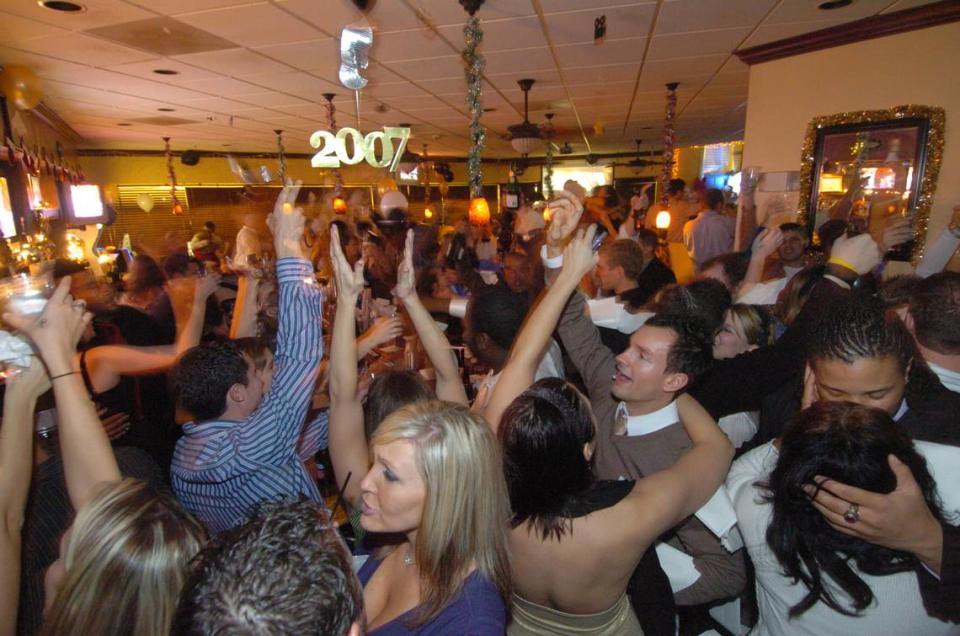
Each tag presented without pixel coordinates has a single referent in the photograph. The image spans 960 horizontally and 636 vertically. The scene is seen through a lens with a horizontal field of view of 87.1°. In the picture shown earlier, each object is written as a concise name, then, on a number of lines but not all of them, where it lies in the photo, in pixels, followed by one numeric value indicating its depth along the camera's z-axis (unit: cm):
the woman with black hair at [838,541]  99
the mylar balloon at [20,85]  392
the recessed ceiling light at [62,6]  284
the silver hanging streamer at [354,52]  278
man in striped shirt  156
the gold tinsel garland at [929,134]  369
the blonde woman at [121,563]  86
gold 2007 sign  271
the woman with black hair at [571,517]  118
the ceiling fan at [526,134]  568
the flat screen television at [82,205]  708
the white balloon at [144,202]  1097
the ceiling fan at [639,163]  1296
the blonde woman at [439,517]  108
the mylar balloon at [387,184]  732
